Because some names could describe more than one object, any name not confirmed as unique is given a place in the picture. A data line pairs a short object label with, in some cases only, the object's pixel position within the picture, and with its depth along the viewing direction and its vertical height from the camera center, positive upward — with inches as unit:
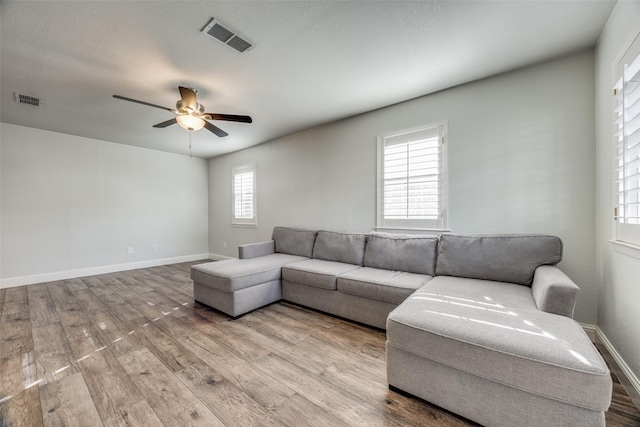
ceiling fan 102.2 +41.8
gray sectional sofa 43.3 -25.8
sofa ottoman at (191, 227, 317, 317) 103.8 -30.1
